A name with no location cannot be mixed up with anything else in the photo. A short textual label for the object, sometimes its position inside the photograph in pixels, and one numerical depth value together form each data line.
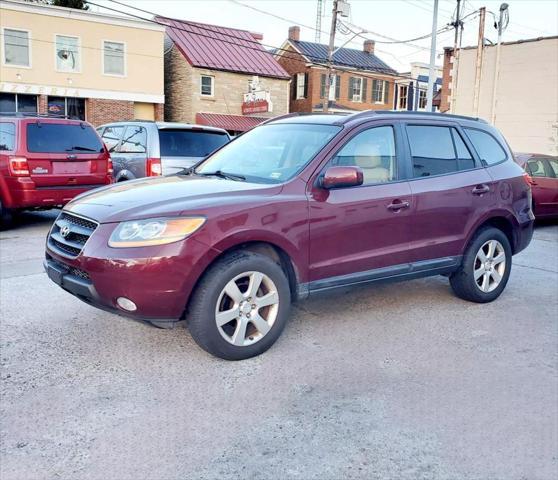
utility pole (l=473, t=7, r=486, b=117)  23.81
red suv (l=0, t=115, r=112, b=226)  8.81
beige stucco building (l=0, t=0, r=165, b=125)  25.83
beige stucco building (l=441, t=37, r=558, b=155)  24.78
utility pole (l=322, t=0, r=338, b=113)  27.38
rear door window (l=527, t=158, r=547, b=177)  11.25
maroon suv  3.81
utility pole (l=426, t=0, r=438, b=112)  22.75
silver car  9.53
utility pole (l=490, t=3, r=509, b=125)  24.14
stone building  31.22
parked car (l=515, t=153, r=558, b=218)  11.22
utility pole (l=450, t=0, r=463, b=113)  26.69
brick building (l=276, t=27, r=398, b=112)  38.59
